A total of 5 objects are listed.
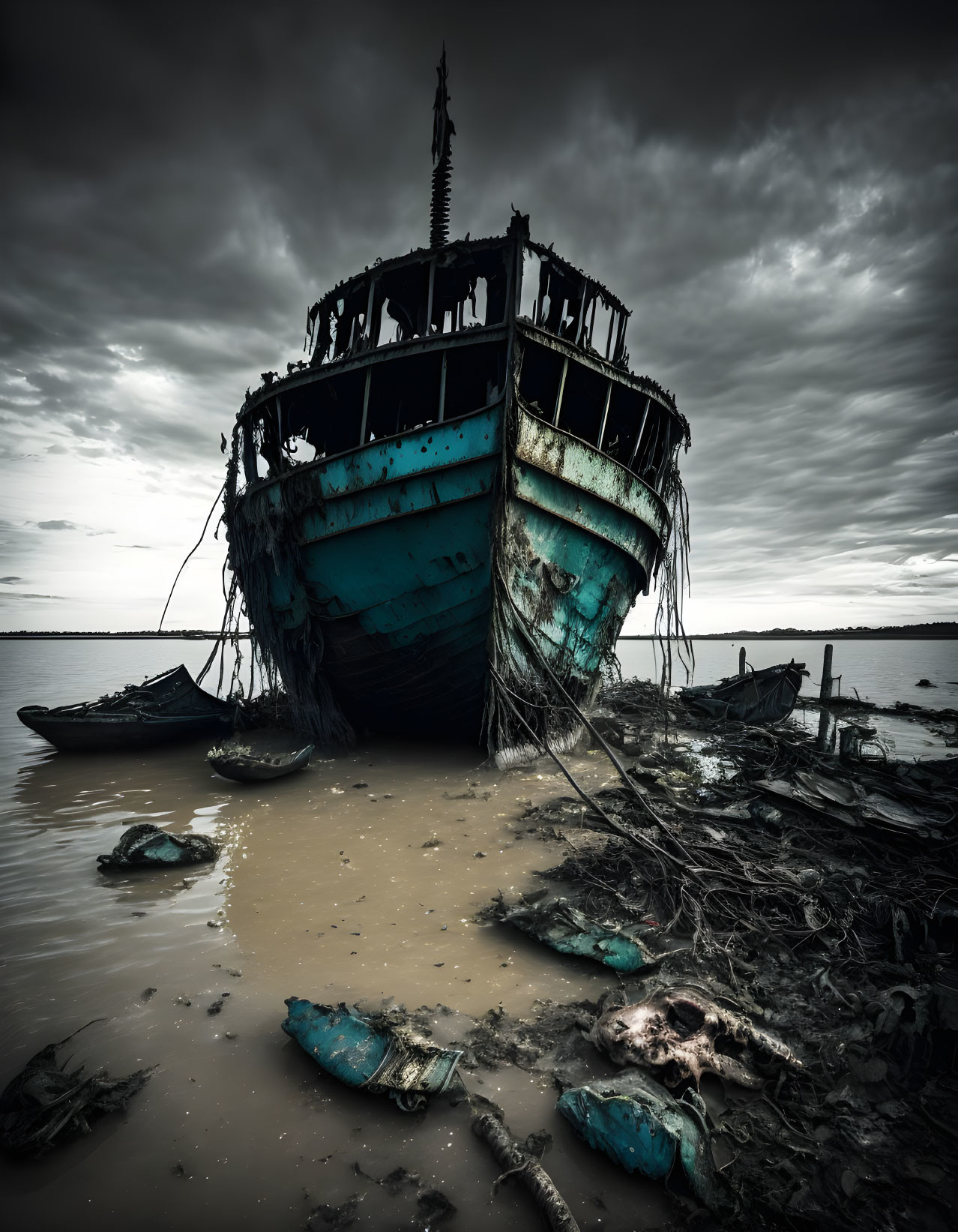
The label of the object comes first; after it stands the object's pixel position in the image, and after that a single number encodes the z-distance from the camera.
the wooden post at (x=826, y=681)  15.85
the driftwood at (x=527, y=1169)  1.76
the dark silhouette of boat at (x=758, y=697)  13.06
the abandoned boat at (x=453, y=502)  6.37
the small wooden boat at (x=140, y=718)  8.91
